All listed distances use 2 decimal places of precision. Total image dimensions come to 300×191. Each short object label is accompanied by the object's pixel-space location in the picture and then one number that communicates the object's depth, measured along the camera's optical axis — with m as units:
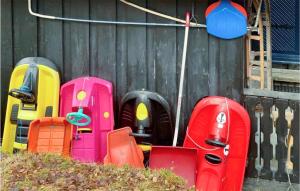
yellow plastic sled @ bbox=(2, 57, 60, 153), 5.80
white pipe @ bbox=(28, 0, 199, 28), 5.74
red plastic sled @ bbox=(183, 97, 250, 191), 5.37
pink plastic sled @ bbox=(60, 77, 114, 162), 5.66
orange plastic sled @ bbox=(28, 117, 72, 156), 5.57
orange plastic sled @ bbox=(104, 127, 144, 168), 5.43
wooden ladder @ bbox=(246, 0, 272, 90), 5.79
